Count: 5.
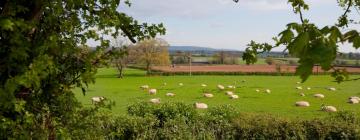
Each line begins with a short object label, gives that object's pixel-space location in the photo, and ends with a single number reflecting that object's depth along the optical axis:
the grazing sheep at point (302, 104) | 31.97
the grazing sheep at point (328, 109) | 29.02
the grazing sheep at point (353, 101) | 33.99
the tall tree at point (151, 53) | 74.94
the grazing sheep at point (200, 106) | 30.25
